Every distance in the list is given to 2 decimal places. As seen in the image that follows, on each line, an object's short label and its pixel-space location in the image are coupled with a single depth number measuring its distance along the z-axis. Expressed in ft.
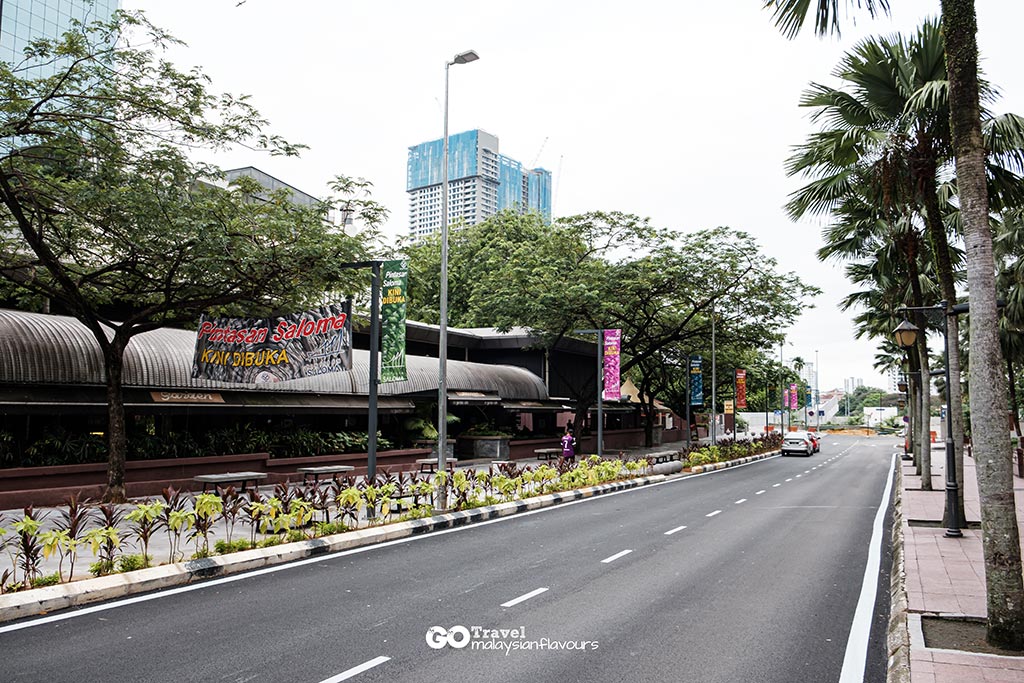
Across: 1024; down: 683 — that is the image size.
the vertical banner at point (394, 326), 52.90
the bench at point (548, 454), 106.83
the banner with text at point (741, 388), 167.25
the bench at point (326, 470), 62.38
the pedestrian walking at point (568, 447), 97.35
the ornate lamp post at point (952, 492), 46.09
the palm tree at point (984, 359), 22.71
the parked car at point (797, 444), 166.50
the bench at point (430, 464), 82.64
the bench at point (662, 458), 110.60
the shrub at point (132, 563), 33.99
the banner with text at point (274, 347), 62.03
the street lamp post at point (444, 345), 56.32
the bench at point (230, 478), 56.34
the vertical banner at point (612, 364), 105.91
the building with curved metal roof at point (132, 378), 58.65
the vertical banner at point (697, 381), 144.25
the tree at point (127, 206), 49.08
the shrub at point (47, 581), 30.53
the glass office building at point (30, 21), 269.85
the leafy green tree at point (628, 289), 115.85
